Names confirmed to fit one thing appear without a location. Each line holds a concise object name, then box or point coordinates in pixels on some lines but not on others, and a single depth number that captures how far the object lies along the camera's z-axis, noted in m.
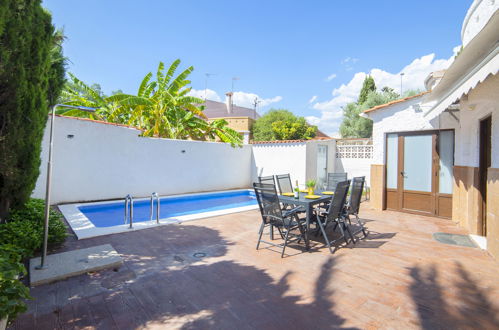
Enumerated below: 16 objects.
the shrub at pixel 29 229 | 4.99
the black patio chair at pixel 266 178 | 7.94
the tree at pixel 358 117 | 29.27
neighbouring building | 31.55
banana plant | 14.23
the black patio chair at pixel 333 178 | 9.40
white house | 5.36
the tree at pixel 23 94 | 4.70
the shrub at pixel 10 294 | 2.37
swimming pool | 7.64
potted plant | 7.26
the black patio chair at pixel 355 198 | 6.94
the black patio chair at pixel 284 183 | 8.41
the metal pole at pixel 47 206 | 4.47
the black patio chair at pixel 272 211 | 5.89
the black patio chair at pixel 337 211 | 6.00
